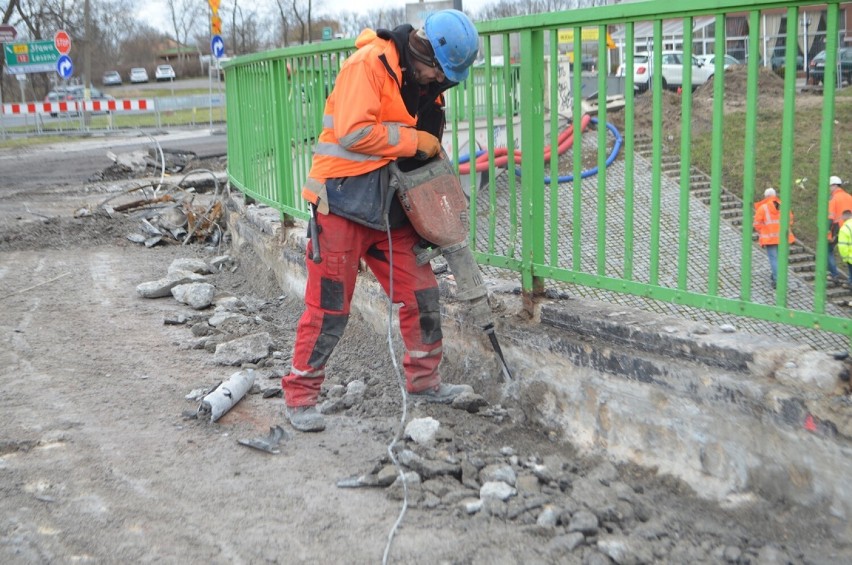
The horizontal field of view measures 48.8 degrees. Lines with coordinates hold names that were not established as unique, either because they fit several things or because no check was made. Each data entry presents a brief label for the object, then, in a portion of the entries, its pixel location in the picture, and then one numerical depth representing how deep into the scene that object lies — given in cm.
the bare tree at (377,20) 5526
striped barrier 2630
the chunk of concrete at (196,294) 703
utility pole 3988
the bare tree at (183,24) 6988
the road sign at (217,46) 2456
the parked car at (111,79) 6164
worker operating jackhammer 413
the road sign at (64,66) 2811
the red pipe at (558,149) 462
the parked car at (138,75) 6331
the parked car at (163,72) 6431
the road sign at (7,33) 2464
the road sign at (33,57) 3005
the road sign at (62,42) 2783
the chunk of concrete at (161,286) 735
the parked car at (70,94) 4178
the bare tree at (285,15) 5409
